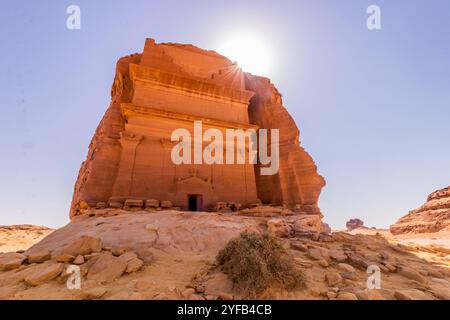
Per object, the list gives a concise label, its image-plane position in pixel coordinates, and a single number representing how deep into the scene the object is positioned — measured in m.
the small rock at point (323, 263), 5.68
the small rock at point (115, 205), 10.99
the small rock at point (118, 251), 5.45
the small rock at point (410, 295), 4.10
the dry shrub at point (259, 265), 4.03
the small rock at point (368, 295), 3.93
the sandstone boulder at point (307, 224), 8.99
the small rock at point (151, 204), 11.30
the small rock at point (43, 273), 4.20
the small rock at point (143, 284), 4.01
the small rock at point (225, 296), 3.79
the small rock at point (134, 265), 4.77
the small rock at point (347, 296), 3.88
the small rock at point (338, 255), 6.34
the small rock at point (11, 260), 4.82
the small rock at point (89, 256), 5.14
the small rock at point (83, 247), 5.34
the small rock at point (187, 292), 3.88
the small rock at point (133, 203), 11.00
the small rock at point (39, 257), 5.14
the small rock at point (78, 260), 4.91
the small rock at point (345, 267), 5.56
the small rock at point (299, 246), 6.89
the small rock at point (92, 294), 3.68
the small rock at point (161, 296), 3.66
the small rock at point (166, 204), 11.63
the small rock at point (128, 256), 5.11
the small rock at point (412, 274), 5.37
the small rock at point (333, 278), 4.66
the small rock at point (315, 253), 6.14
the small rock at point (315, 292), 4.09
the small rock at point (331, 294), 3.98
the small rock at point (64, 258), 5.01
